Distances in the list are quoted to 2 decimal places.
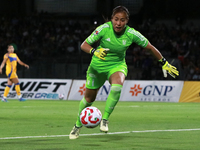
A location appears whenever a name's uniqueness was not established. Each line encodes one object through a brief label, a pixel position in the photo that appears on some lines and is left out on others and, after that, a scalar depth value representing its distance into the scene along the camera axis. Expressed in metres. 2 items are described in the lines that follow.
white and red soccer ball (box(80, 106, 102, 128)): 14.75
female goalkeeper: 15.07
